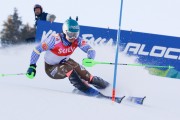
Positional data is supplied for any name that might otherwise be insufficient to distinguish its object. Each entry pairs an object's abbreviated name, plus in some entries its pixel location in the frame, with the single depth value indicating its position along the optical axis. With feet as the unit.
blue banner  73.51
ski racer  45.67
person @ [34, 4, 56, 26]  66.93
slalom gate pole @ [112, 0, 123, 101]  43.11
